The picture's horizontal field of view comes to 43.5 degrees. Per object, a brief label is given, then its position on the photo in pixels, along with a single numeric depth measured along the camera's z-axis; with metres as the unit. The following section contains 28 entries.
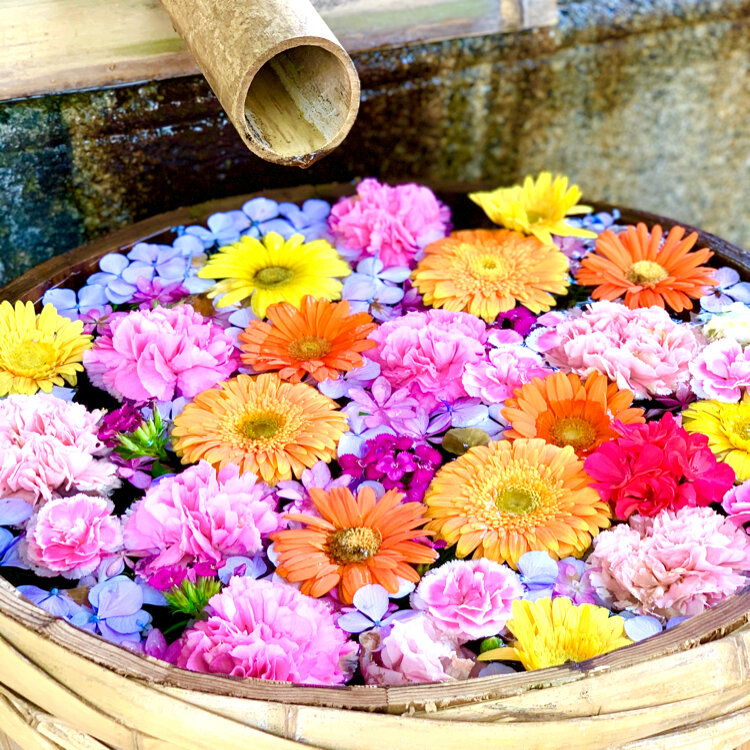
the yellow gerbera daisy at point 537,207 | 1.37
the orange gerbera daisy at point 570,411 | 1.07
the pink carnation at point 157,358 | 1.12
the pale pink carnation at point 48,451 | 1.01
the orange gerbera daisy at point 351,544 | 0.92
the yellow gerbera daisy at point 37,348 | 1.15
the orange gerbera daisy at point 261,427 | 1.03
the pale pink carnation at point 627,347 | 1.12
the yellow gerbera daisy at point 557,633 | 0.84
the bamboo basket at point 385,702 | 0.76
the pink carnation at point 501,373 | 1.12
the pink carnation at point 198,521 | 0.94
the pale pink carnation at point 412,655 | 0.83
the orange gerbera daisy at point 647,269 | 1.27
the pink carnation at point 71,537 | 0.93
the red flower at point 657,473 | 0.97
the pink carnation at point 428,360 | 1.12
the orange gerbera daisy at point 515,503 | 0.95
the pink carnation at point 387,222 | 1.38
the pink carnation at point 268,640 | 0.82
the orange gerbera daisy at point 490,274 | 1.27
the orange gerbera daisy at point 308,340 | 1.15
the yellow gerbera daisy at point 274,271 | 1.27
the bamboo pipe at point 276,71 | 1.06
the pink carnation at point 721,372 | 1.10
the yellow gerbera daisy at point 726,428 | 1.03
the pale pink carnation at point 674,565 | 0.89
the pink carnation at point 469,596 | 0.86
